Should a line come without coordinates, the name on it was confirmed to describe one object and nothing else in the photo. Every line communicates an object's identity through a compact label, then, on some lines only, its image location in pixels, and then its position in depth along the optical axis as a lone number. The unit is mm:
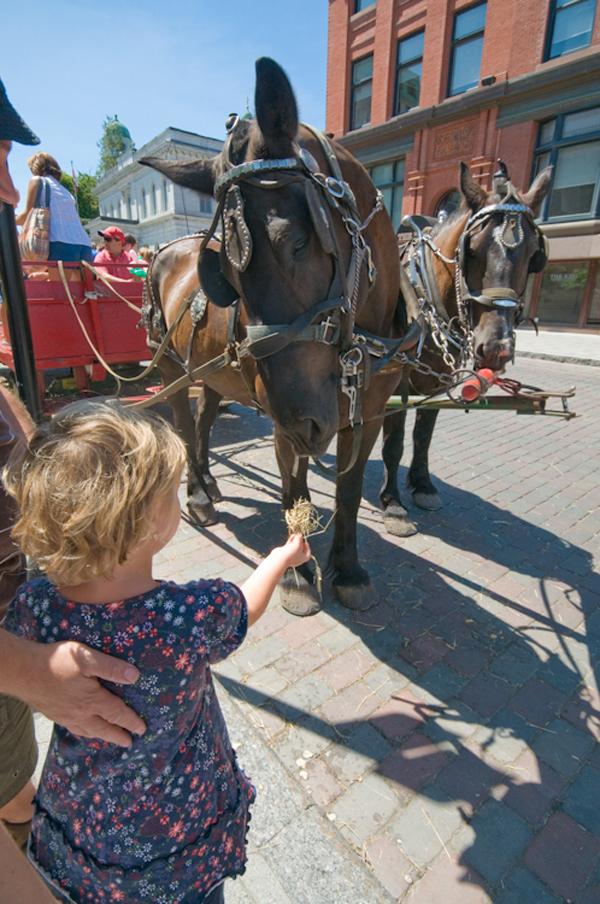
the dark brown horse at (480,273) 3078
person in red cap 6714
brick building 14797
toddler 917
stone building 35500
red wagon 5043
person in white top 4953
